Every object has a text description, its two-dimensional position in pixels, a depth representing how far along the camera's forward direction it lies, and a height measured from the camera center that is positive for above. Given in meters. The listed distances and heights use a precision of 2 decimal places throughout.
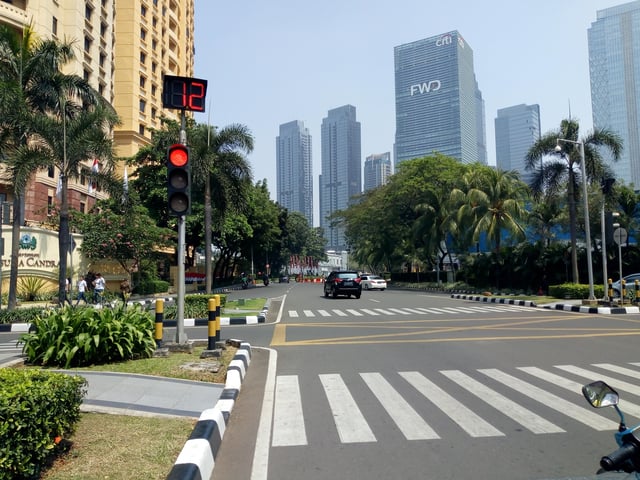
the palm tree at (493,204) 35.34 +4.62
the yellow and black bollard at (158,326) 9.15 -0.89
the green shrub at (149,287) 36.12 -0.75
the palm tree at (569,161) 25.00 +5.42
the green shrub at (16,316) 17.16 -1.23
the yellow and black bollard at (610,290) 21.36 -0.87
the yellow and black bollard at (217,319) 10.05 -0.85
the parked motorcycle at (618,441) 2.59 -0.88
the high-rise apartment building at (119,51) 34.88 +19.98
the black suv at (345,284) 29.44 -0.59
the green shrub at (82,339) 8.02 -0.97
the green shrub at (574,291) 24.12 -1.00
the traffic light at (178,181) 9.14 +1.68
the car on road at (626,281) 24.45 -0.63
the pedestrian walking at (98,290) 24.98 -0.60
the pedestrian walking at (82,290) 25.22 -0.59
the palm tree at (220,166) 22.48 +4.92
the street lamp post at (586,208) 21.20 +2.58
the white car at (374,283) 46.31 -0.91
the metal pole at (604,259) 20.86 +0.41
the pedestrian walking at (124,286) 25.72 -0.44
